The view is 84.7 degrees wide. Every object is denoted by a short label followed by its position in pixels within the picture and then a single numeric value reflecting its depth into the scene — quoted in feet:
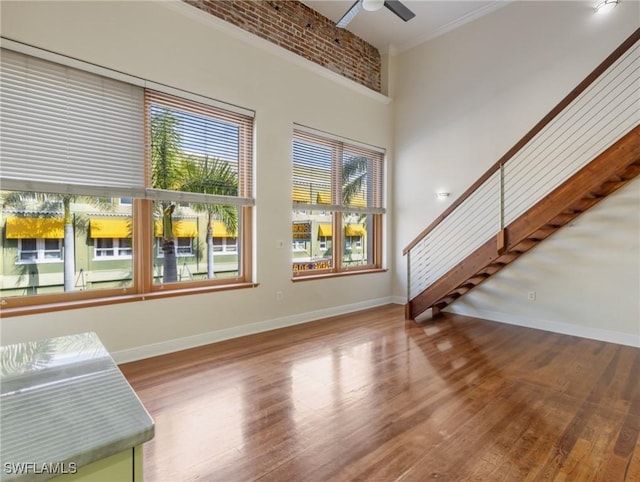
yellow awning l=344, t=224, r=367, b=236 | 19.43
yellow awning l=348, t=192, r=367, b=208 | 19.41
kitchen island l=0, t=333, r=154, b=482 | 2.14
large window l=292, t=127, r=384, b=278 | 16.90
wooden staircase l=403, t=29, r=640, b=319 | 10.97
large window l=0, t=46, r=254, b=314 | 9.89
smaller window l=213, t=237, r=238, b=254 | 14.08
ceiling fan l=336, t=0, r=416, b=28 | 11.10
